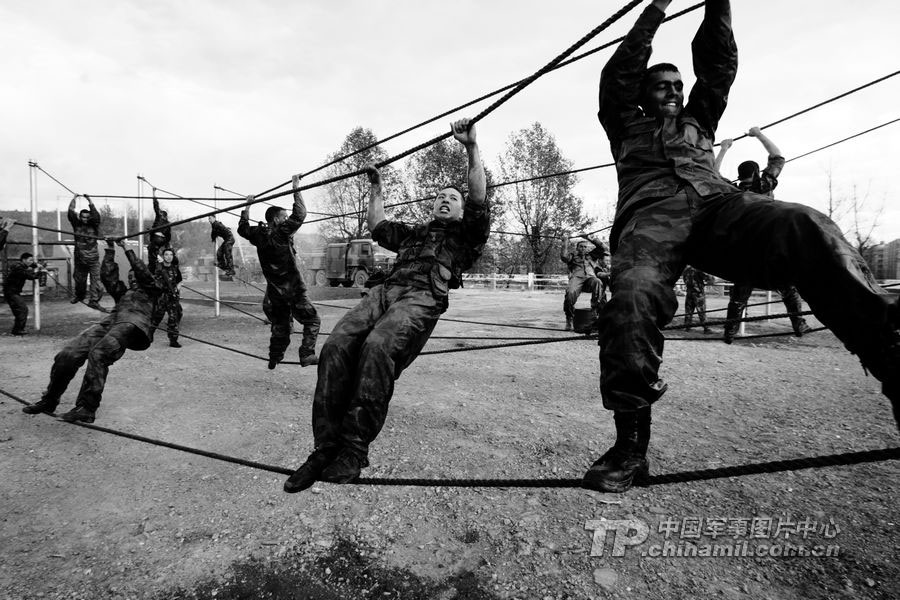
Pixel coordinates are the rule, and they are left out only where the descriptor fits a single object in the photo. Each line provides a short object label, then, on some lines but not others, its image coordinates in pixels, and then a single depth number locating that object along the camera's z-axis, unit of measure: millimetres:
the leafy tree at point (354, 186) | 38625
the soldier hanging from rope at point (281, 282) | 7723
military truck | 29969
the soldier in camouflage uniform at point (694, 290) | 11200
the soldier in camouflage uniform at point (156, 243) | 9505
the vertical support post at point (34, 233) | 11859
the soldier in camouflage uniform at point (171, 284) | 9472
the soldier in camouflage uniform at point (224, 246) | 9234
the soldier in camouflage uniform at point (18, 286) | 11641
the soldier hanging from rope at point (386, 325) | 2670
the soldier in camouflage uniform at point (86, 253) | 12484
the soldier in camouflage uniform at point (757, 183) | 4797
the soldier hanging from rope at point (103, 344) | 5473
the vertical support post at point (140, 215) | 12266
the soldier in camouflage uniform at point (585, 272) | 11586
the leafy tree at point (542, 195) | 36719
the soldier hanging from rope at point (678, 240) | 1635
